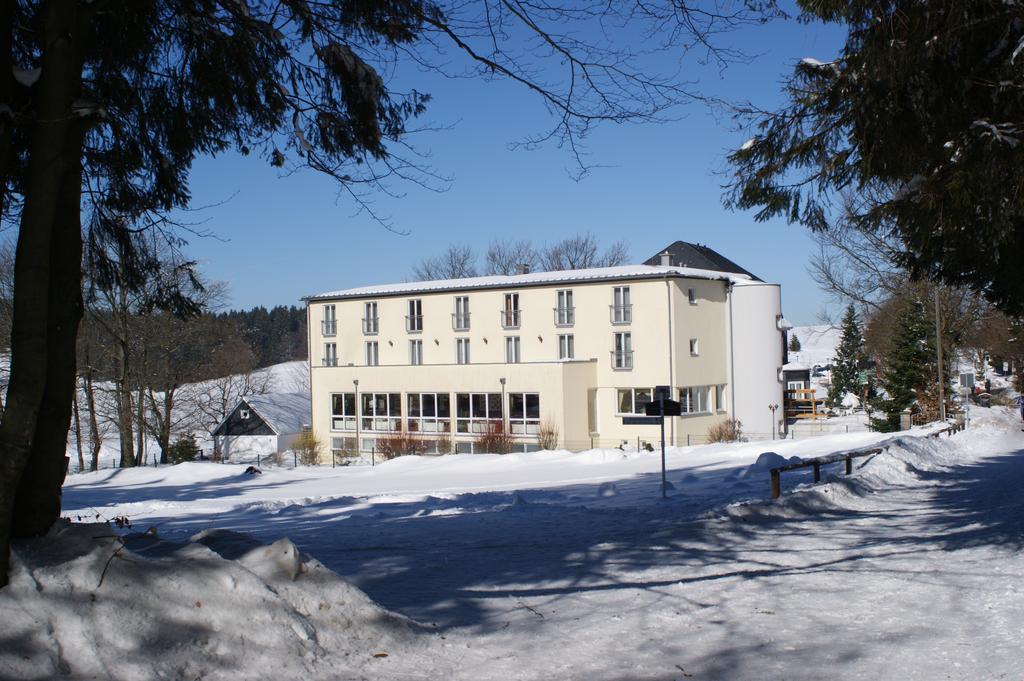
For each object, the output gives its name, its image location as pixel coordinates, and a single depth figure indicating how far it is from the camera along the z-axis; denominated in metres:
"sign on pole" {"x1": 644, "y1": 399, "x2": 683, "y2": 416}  19.00
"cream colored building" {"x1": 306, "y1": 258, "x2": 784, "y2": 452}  45.88
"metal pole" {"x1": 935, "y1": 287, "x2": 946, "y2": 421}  38.22
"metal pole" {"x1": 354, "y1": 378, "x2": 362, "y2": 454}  50.93
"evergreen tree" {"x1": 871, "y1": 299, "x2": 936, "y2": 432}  47.50
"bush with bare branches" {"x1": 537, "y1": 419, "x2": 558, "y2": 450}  43.84
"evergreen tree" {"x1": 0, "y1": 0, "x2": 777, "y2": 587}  5.81
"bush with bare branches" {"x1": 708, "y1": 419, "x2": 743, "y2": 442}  43.50
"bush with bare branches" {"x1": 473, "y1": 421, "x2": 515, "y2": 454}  42.81
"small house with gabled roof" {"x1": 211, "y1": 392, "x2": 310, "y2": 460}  57.16
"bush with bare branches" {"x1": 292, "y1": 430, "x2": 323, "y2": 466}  47.53
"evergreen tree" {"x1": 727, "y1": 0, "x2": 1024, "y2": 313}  8.16
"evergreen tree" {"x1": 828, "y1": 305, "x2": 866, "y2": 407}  80.06
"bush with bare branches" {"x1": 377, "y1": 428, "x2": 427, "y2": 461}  45.00
